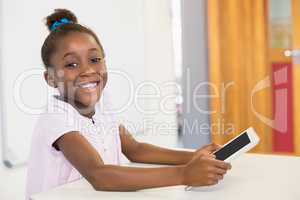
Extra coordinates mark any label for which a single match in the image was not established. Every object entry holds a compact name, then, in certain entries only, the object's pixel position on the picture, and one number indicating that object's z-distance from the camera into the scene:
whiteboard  1.70
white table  0.72
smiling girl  0.78
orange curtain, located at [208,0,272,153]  2.80
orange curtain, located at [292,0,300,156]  2.70
